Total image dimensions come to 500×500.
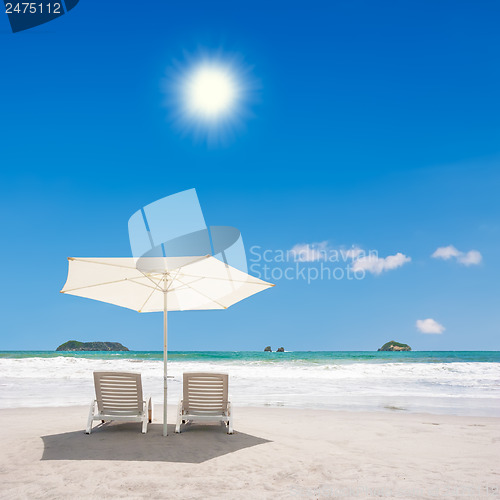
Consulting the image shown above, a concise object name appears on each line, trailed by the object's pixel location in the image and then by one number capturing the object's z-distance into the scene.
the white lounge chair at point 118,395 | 6.60
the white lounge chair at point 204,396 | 6.73
